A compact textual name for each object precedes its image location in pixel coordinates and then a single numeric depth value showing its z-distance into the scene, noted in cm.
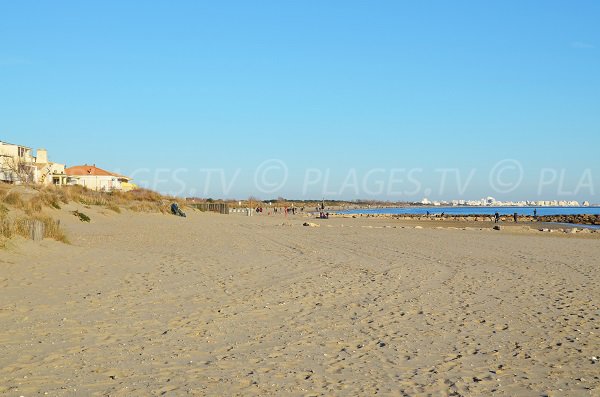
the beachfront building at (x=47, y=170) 5998
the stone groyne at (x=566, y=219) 6174
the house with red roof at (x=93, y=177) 7344
